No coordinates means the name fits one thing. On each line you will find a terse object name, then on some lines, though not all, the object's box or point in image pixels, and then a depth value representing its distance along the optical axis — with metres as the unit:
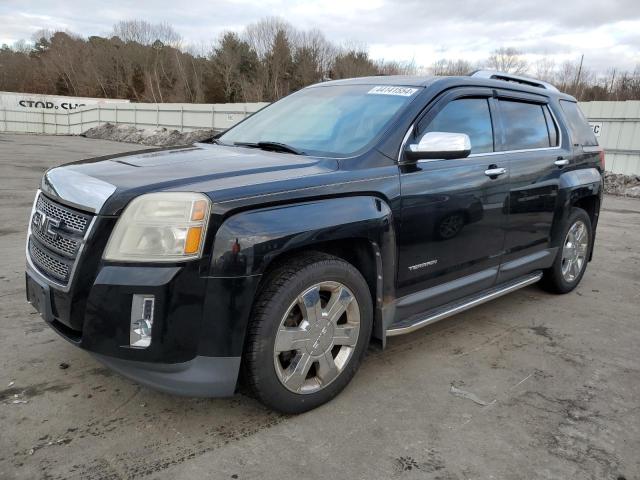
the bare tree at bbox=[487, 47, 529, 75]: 50.07
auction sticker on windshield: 3.26
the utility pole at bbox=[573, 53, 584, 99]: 46.67
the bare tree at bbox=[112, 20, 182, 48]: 67.38
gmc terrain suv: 2.21
